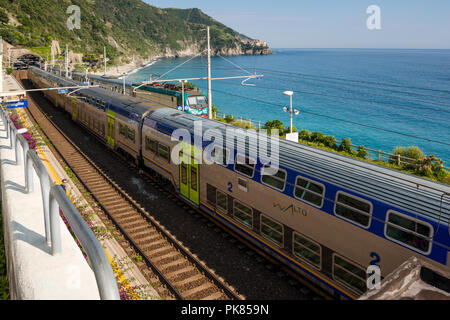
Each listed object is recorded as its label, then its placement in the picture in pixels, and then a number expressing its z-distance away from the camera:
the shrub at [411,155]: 27.48
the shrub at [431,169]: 24.52
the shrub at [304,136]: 34.25
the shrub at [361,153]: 28.94
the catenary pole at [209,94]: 24.31
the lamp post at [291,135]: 25.22
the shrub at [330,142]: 32.53
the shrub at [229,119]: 40.58
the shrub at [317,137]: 33.41
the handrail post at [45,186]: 6.91
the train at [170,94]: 31.20
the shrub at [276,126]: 36.31
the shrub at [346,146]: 30.61
